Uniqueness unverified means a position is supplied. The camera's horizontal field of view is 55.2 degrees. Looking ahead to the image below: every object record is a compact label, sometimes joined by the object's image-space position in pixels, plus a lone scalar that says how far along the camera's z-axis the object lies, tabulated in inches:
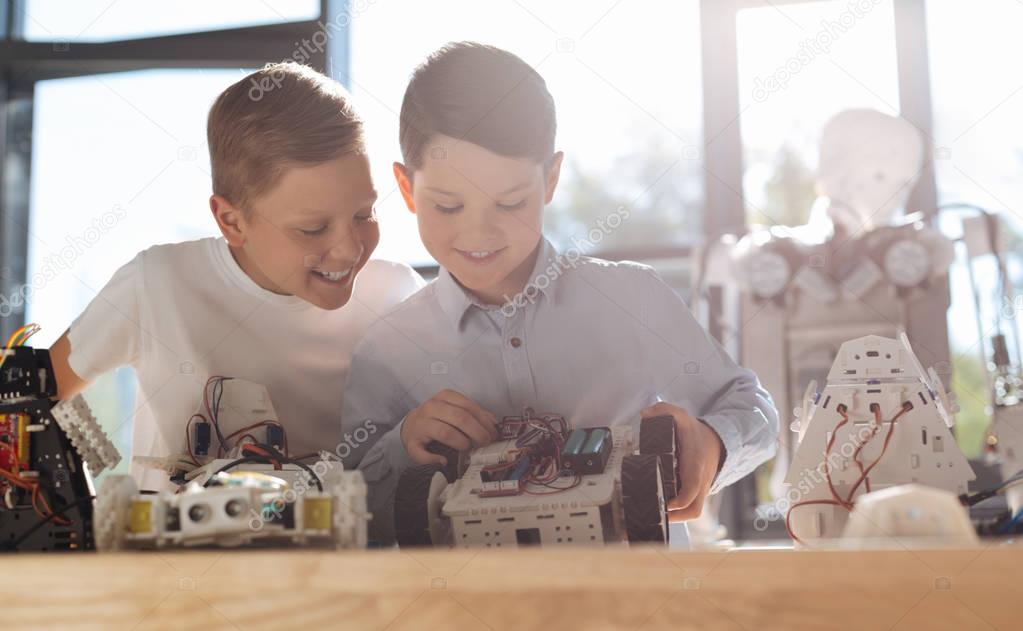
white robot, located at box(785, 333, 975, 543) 36.6
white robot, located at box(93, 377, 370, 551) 32.3
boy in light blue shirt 45.3
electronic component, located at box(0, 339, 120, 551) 38.1
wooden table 23.6
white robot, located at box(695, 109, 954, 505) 81.0
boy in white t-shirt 47.1
